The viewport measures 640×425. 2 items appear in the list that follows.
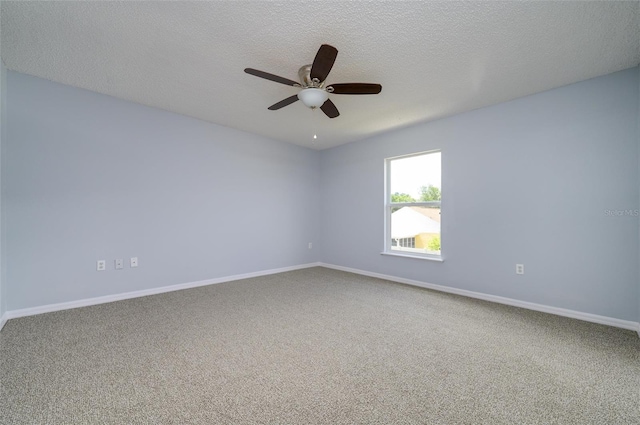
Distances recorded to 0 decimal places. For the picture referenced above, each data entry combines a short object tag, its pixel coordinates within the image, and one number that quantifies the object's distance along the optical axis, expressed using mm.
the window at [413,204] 3973
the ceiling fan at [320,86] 1904
